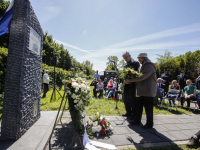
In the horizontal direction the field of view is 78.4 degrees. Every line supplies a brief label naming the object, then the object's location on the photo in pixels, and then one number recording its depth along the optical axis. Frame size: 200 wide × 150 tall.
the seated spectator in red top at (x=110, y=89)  8.68
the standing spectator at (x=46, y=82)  8.12
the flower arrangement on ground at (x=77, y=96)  2.61
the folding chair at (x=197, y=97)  6.21
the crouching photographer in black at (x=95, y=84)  9.22
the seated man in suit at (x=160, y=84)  8.12
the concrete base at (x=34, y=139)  2.37
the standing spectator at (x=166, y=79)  8.80
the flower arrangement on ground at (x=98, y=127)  3.15
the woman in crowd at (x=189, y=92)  6.40
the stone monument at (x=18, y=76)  2.59
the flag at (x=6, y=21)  3.08
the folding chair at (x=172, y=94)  6.53
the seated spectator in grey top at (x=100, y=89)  9.12
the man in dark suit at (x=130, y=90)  4.30
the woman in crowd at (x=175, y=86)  7.58
